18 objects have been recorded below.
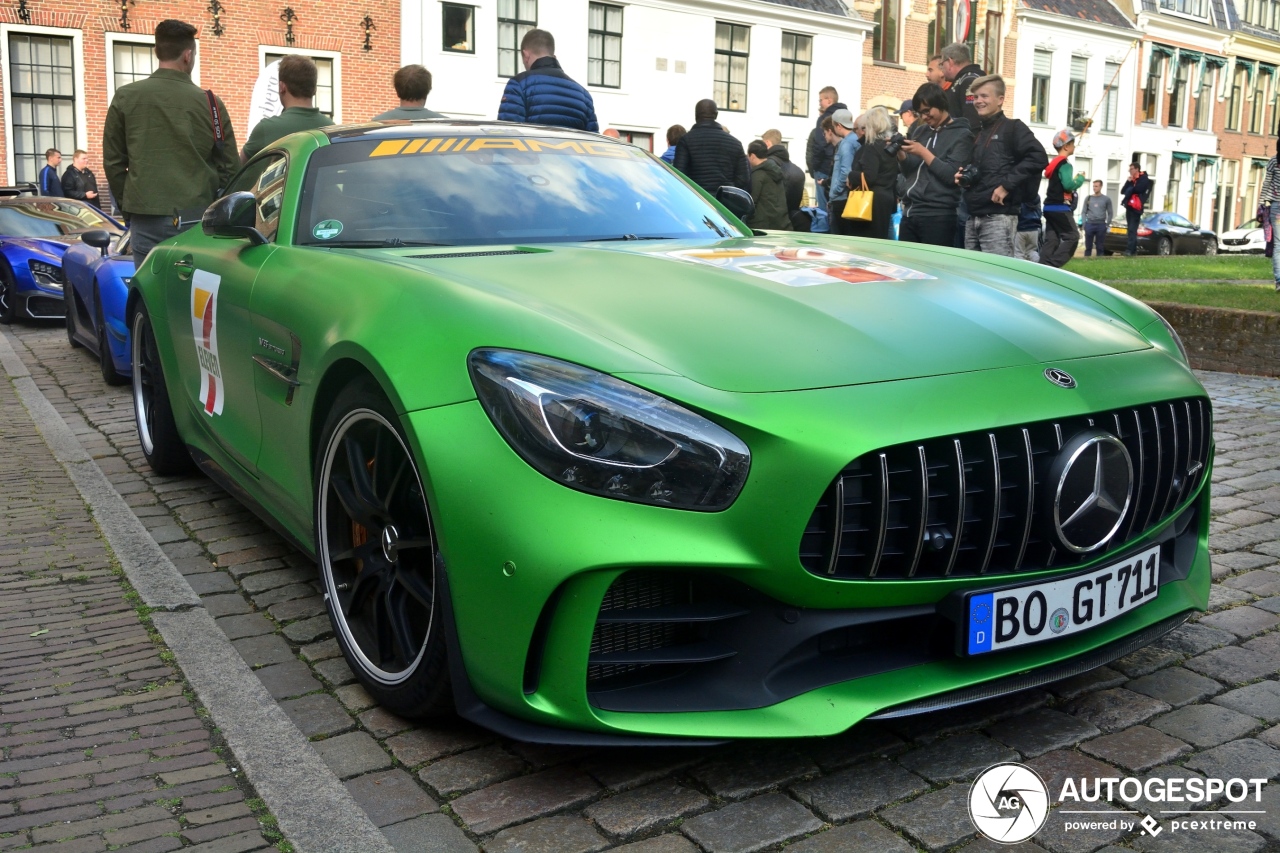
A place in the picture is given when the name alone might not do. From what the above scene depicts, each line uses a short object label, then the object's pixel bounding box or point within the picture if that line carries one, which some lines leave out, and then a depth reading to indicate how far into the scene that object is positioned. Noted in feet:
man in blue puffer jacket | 24.54
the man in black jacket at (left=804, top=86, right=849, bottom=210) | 40.60
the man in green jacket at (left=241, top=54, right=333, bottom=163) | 22.74
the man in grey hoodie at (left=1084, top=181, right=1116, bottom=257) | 93.15
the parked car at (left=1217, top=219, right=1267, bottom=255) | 103.96
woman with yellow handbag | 30.35
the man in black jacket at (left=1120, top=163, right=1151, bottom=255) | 92.79
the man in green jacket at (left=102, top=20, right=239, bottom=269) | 22.08
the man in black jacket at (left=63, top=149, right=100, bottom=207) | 67.72
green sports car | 7.55
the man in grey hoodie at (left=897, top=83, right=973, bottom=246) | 26.32
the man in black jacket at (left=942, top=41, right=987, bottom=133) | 30.07
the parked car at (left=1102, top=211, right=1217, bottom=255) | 100.94
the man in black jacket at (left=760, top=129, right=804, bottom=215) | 41.70
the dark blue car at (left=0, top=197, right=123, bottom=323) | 39.01
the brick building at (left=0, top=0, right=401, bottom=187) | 72.74
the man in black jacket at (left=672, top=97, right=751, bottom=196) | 33.55
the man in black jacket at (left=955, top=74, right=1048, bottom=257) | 26.35
